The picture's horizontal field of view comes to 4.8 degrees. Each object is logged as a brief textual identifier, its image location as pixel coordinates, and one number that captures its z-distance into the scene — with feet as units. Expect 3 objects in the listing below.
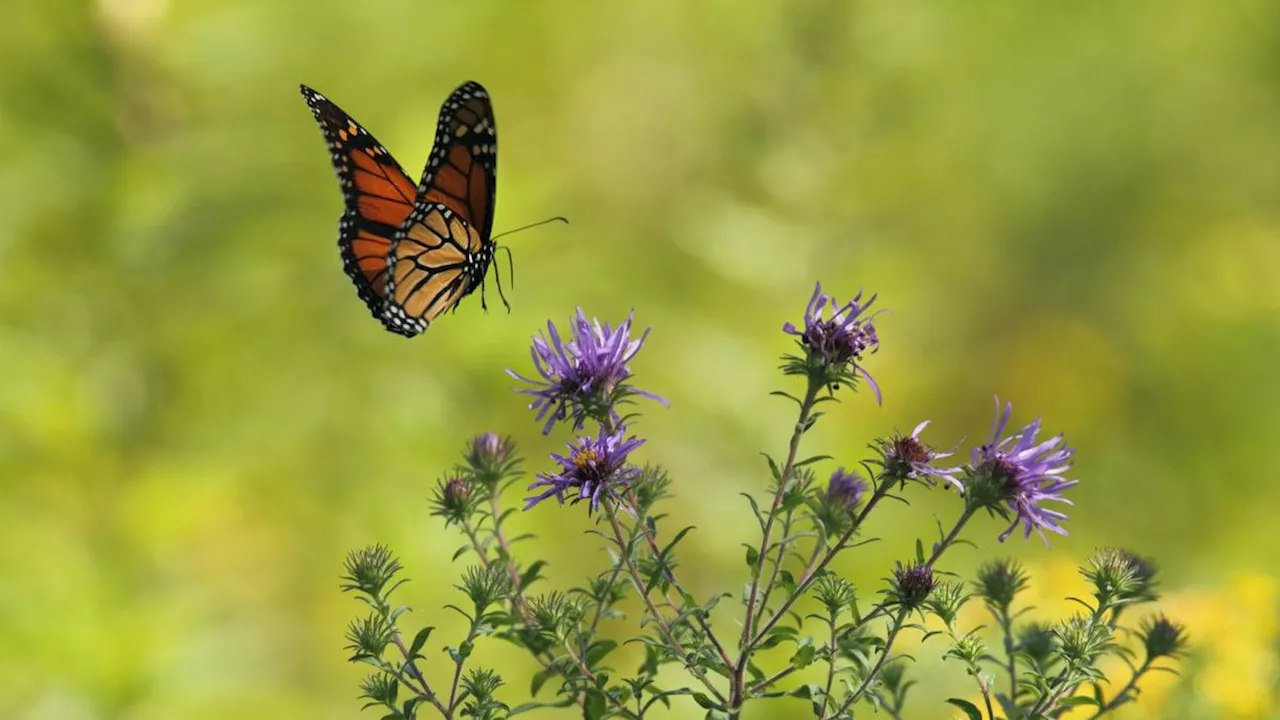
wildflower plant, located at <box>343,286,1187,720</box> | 11.41
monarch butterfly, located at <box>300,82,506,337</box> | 11.82
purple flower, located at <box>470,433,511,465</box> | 11.53
